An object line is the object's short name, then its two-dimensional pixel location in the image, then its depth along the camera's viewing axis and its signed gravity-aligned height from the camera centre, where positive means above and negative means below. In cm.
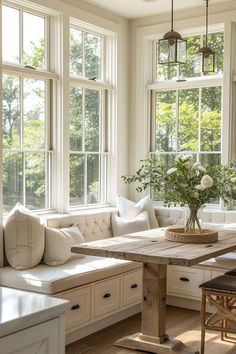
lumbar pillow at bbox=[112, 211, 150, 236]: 500 -65
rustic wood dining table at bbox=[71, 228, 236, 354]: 321 -82
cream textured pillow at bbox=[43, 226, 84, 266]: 398 -70
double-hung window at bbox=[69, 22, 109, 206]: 511 +47
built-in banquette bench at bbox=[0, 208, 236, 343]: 365 -95
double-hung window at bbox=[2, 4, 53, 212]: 437 +49
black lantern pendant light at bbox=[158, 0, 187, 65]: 346 +80
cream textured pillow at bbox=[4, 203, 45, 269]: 388 -62
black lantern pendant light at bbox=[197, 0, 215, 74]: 418 +85
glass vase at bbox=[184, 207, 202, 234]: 358 -45
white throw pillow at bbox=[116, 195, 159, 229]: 524 -50
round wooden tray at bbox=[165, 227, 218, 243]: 350 -54
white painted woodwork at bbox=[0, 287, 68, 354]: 120 -42
